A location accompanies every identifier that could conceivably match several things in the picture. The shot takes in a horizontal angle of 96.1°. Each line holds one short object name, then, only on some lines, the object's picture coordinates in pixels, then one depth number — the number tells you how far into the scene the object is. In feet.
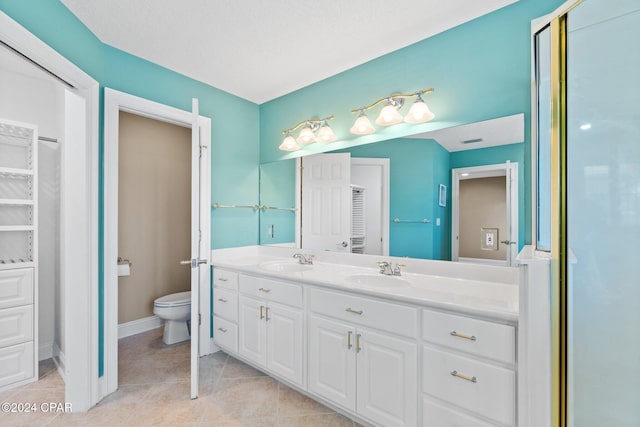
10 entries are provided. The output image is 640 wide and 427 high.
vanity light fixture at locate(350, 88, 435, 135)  6.04
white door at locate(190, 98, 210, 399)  6.09
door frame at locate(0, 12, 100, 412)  5.96
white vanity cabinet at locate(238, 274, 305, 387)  6.13
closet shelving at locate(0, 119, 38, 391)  6.64
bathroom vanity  3.92
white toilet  8.98
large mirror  5.48
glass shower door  3.09
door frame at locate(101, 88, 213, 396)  6.52
